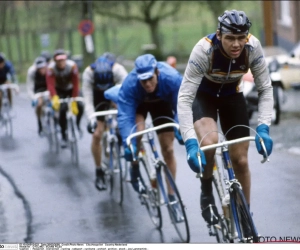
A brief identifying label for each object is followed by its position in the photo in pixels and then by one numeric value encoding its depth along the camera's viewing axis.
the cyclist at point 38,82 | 22.24
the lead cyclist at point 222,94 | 9.65
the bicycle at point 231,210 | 9.89
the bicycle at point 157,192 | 12.26
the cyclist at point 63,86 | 20.34
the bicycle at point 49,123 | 20.30
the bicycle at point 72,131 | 20.42
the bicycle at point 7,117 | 13.40
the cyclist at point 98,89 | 16.22
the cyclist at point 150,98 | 12.23
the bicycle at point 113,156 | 16.55
